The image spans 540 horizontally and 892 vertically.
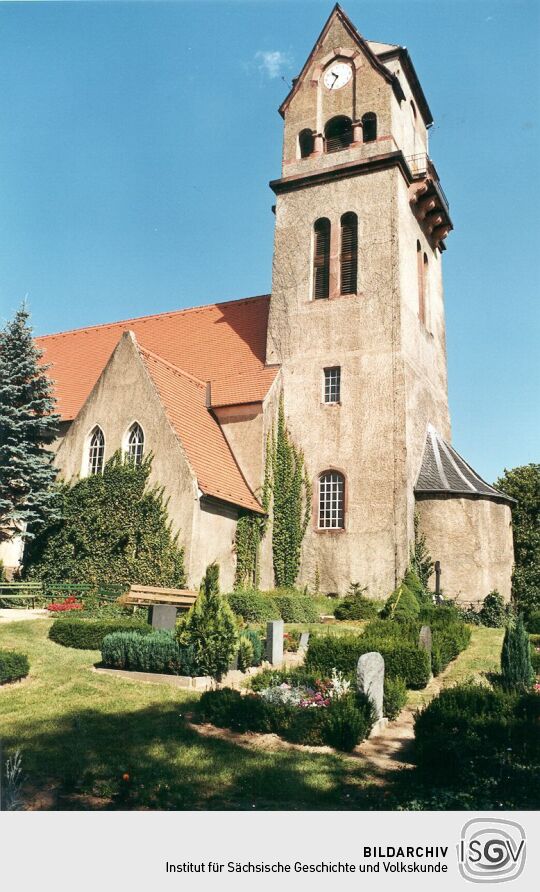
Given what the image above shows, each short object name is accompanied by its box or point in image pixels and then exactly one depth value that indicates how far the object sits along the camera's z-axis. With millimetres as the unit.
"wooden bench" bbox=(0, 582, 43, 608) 20622
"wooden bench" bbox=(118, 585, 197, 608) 17625
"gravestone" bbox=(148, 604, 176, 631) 15625
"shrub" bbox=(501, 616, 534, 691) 12781
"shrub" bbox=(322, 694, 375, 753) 9320
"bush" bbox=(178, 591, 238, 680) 12742
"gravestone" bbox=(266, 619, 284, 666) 15000
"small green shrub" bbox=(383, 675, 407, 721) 11031
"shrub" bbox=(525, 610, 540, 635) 20375
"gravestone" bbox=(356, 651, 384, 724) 10500
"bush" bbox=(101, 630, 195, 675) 12797
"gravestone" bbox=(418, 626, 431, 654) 14367
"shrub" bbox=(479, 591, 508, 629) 22969
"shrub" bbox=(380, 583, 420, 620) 18766
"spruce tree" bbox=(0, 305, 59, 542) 22781
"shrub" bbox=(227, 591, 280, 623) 19391
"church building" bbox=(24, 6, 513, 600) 23016
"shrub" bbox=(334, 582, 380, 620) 21531
